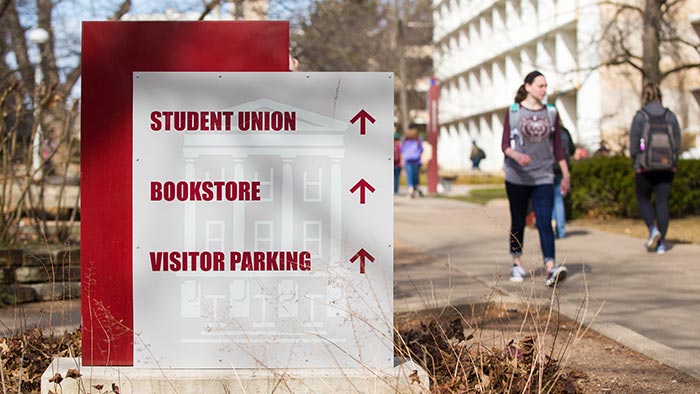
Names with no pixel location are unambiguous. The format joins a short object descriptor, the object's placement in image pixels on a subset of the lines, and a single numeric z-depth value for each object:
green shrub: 15.58
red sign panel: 3.95
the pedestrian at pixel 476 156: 43.09
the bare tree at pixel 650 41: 18.41
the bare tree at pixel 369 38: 20.69
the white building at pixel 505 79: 40.19
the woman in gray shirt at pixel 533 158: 8.13
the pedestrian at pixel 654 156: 10.56
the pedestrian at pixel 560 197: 12.23
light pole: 17.11
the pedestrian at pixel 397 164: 25.30
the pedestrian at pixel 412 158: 24.80
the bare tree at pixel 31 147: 8.89
